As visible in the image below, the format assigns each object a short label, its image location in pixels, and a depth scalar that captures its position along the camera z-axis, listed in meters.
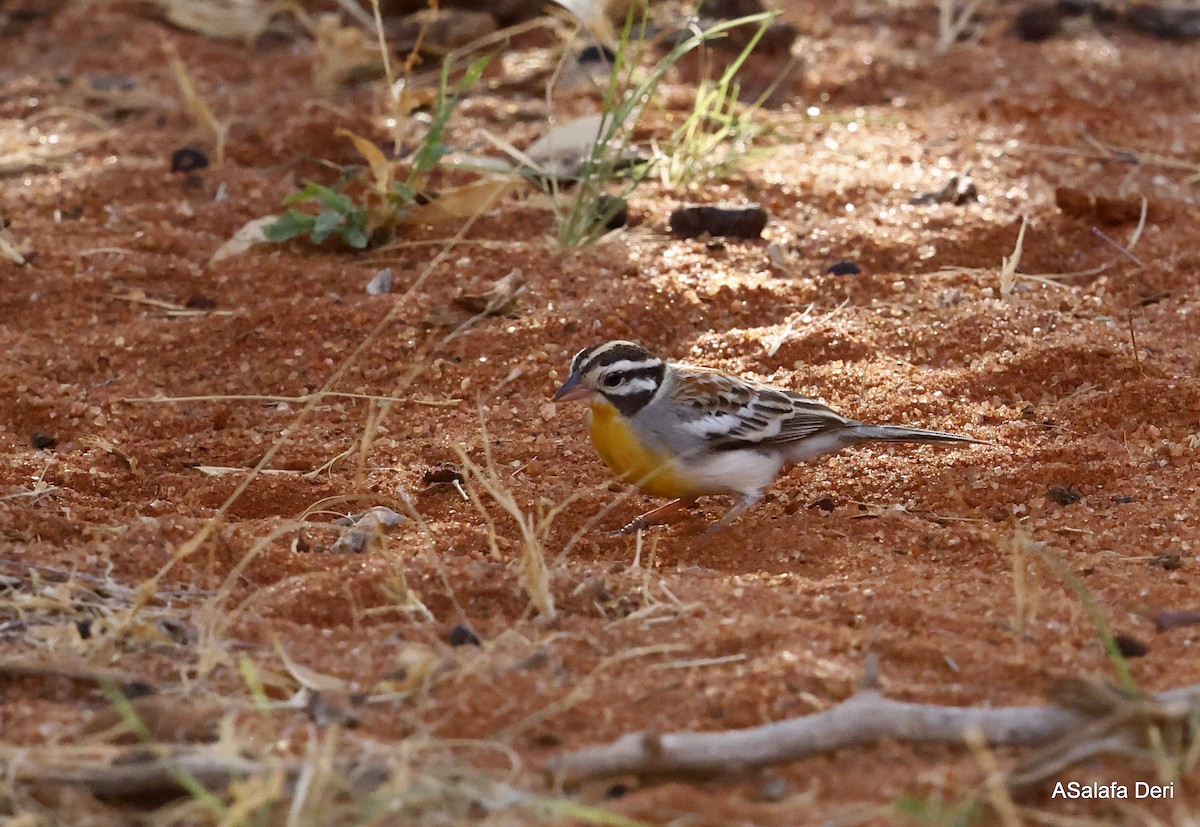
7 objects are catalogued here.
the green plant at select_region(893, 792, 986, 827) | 6.66
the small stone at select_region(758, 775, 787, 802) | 7.27
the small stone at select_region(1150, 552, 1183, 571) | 10.24
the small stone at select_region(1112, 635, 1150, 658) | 8.64
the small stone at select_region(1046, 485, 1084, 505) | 11.54
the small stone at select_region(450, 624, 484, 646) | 8.77
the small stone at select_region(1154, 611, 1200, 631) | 9.07
